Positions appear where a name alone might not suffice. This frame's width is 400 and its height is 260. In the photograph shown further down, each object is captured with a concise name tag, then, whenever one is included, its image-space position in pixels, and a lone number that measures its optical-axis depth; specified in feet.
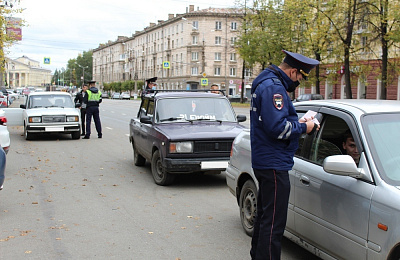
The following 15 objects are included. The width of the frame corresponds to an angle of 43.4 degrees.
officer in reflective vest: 55.42
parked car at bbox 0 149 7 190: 22.39
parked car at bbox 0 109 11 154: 32.53
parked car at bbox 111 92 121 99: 337.52
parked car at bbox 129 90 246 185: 27.89
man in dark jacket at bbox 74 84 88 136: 57.93
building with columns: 633.78
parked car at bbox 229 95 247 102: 252.34
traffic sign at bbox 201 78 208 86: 198.02
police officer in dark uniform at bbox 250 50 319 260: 12.92
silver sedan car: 11.94
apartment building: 310.04
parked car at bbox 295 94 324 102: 140.67
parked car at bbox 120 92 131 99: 321.11
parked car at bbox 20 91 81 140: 55.33
